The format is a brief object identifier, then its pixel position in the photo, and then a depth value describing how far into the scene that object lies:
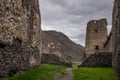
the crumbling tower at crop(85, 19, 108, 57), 17.78
